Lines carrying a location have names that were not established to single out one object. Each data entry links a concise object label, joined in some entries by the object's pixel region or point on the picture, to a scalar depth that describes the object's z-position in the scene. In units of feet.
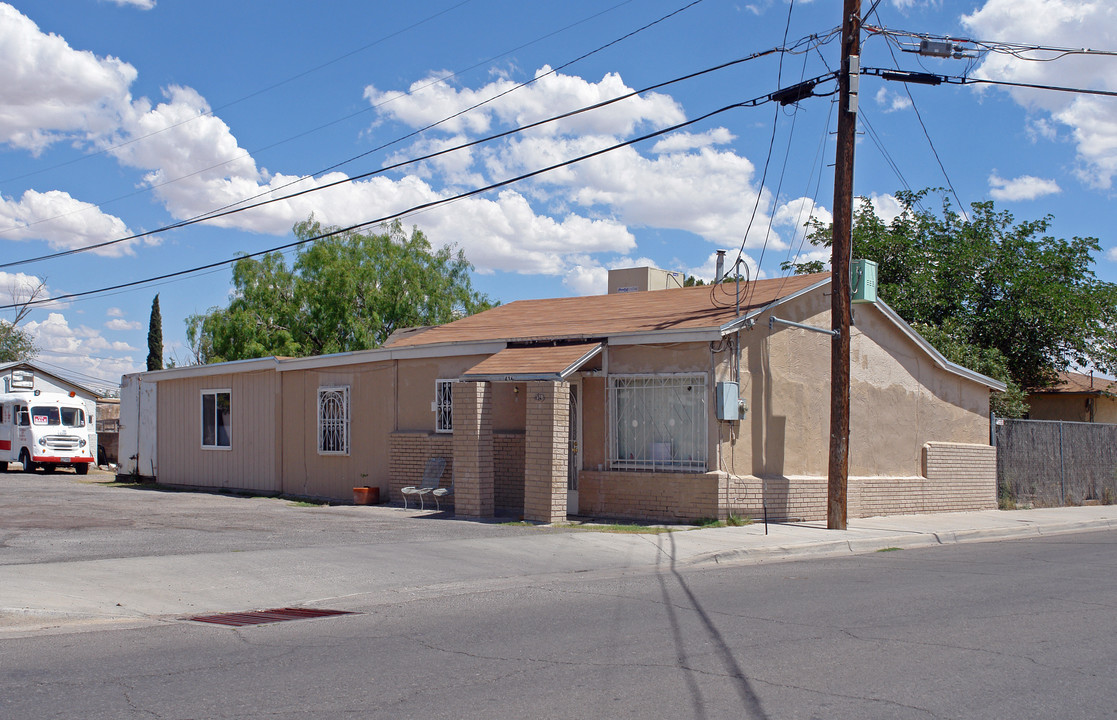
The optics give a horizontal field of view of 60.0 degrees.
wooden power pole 48.60
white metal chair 54.65
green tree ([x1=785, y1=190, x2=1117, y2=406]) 91.35
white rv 103.60
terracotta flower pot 60.39
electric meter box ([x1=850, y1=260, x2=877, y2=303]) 53.36
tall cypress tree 181.27
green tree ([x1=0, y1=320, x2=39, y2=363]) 229.86
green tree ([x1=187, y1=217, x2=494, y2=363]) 141.18
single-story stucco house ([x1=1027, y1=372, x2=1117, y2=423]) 103.19
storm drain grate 27.17
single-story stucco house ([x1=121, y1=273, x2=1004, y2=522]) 49.57
